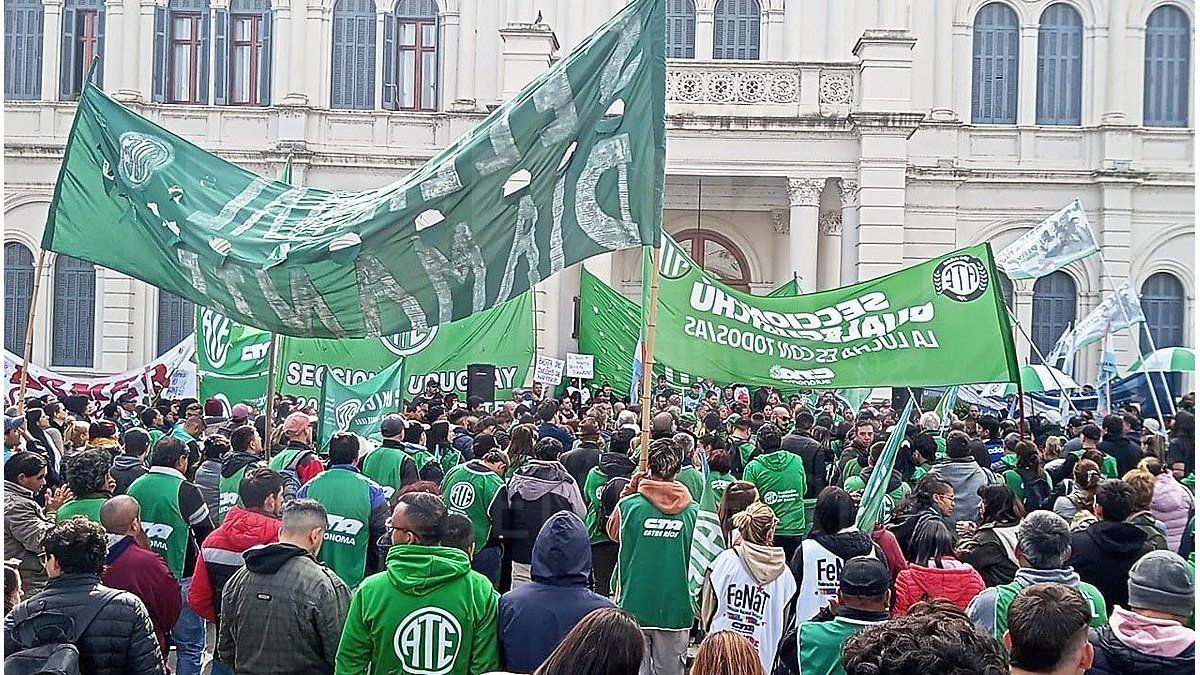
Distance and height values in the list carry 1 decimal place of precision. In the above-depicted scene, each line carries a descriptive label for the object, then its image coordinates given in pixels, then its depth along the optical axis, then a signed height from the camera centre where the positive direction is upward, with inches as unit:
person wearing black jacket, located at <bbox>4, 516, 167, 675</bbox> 192.2 -39.7
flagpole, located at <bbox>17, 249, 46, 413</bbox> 332.2 +0.5
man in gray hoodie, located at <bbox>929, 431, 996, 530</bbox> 351.6 -30.5
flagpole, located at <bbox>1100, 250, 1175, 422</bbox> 708.0 +23.3
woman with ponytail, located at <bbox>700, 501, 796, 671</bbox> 255.4 -43.6
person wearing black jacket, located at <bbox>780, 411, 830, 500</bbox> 411.5 -31.8
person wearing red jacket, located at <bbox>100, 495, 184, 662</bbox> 245.3 -42.1
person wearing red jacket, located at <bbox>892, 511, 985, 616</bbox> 235.3 -38.4
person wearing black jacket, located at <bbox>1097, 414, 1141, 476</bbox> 420.2 -26.5
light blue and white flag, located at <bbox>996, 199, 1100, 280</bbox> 665.0 +56.5
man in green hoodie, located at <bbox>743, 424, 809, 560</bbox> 367.2 -35.0
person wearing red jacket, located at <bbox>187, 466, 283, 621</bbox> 254.8 -37.5
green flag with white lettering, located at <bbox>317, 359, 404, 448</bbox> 450.0 -20.2
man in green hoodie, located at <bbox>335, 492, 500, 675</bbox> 204.7 -40.6
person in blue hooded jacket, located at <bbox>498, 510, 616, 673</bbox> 206.2 -38.6
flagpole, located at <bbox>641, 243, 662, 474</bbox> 282.8 -1.3
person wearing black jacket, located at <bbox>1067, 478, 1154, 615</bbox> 263.4 -36.8
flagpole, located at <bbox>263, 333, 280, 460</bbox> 333.8 -13.5
